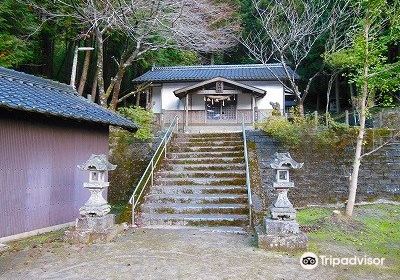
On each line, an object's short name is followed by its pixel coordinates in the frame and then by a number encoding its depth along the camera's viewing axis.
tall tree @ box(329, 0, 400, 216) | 8.62
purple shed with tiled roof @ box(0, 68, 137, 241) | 7.09
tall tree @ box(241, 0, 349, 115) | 18.92
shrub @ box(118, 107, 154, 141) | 13.09
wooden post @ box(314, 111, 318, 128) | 12.89
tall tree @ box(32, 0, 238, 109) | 13.84
